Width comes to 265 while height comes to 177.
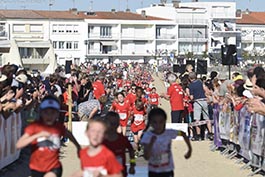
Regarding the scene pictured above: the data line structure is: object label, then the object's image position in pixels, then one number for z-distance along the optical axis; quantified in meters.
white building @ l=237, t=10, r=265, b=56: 146.12
